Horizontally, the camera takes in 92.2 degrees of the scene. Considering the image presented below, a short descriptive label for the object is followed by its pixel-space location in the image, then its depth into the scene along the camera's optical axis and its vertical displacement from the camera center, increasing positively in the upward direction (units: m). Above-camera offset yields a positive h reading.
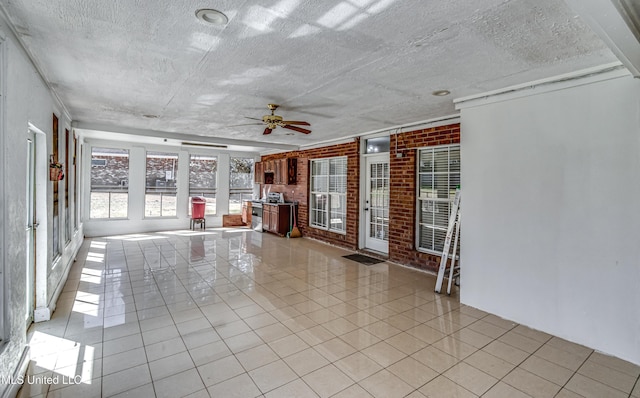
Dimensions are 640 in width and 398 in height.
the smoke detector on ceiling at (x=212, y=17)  1.98 +1.18
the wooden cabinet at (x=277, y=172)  8.66 +0.69
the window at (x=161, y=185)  8.85 +0.24
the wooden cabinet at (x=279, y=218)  8.47 -0.67
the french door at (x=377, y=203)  6.22 -0.16
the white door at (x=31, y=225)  3.11 -0.33
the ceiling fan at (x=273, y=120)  3.96 +0.96
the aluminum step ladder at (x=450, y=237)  4.21 -0.57
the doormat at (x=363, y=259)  5.83 -1.25
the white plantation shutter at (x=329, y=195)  7.19 +0.01
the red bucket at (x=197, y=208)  9.06 -0.42
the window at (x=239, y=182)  10.33 +0.41
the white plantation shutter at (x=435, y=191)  4.92 +0.09
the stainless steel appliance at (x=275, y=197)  8.95 -0.07
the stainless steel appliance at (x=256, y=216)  9.27 -0.66
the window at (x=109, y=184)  8.10 +0.25
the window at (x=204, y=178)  9.53 +0.49
